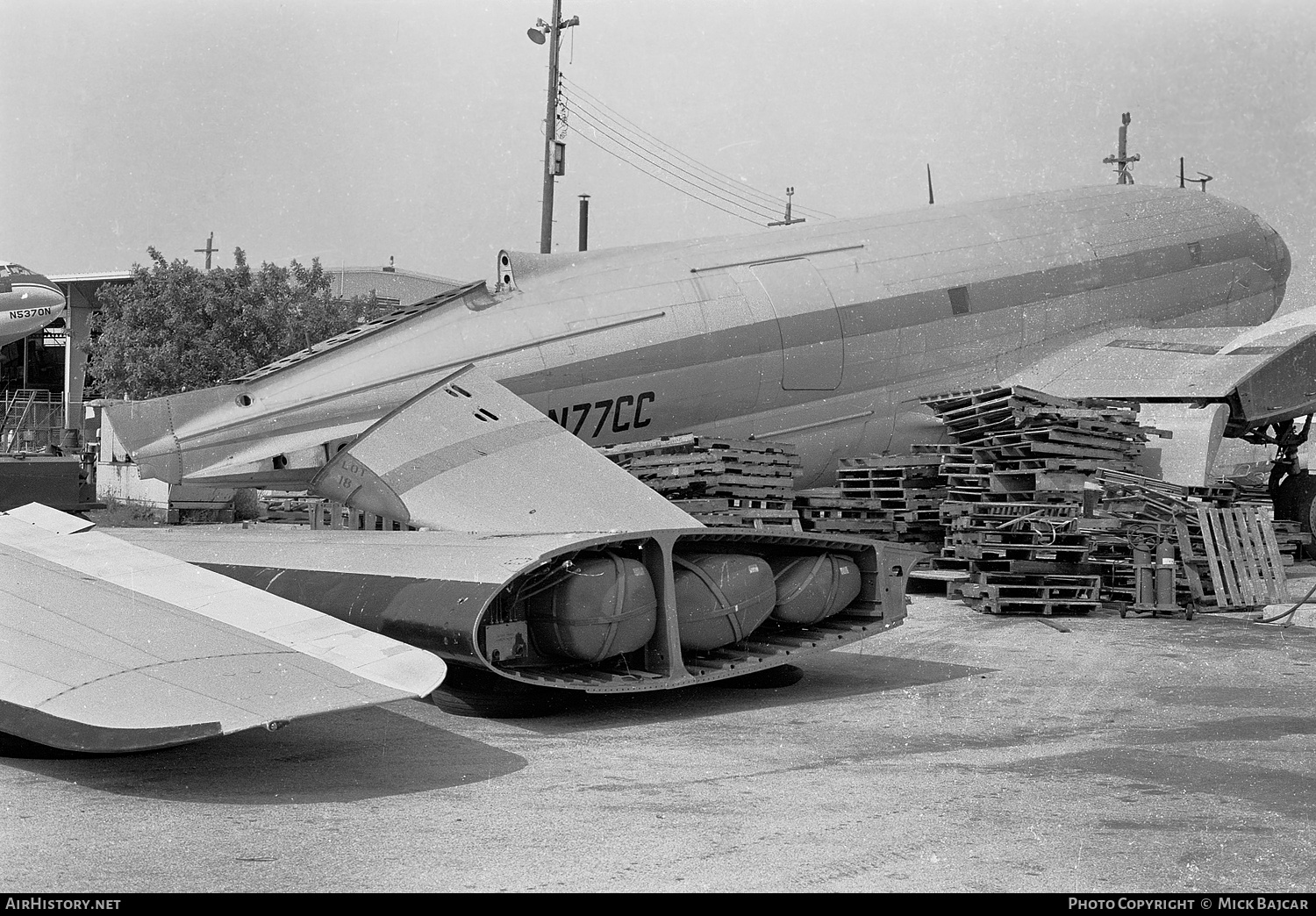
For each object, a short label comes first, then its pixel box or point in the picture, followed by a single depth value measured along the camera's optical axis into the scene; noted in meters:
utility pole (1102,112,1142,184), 52.34
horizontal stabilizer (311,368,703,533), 11.26
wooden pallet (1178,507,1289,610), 16.75
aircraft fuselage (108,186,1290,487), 15.43
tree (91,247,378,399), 44.56
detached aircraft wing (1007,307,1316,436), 21.17
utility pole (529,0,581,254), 36.50
